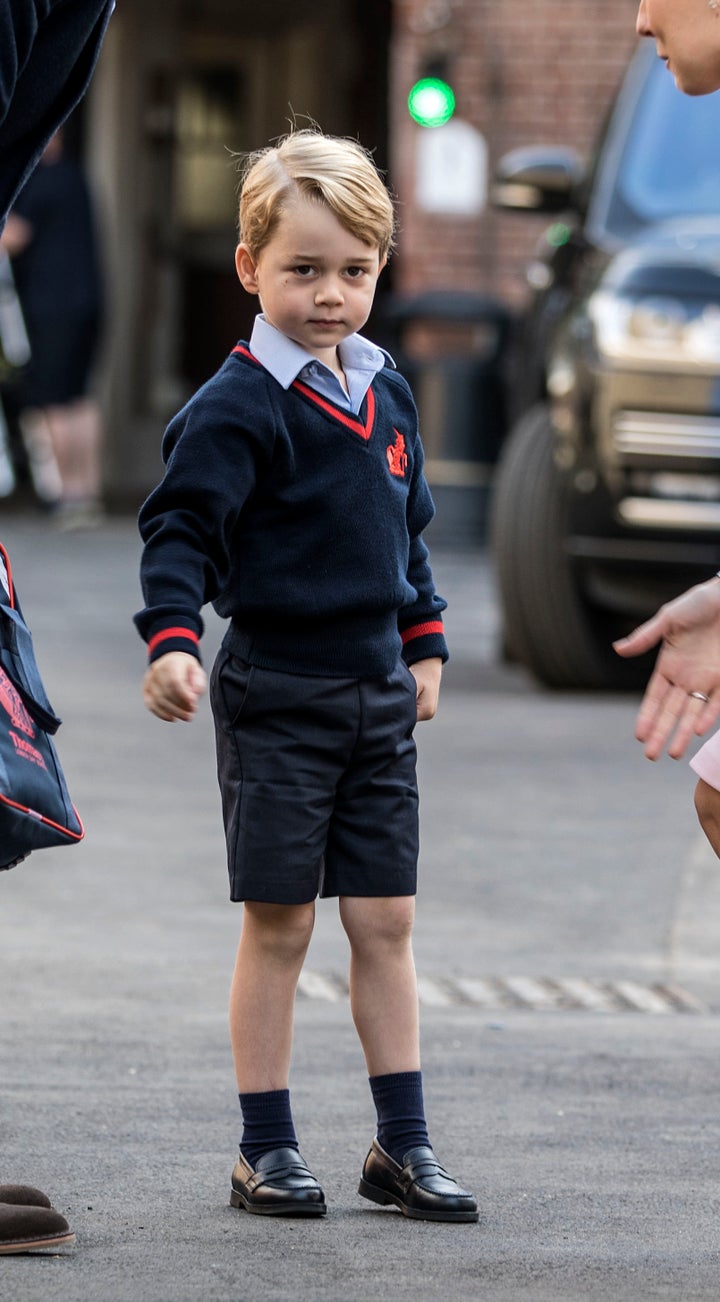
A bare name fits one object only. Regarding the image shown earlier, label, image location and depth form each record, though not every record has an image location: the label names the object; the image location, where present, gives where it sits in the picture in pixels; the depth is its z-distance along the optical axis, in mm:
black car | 15359
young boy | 6645
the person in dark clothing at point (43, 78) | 6062
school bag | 5953
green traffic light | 29141
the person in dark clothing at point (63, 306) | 29187
